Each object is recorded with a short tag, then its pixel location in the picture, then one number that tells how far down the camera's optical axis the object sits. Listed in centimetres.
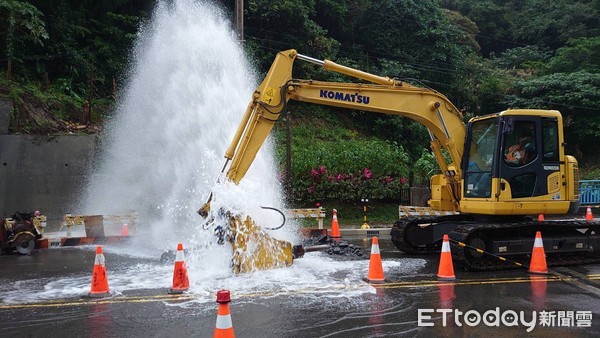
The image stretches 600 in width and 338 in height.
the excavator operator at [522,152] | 921
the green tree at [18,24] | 1912
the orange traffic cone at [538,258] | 867
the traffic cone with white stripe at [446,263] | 817
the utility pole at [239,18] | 1557
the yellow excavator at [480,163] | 861
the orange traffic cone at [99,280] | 713
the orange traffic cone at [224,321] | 397
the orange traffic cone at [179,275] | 725
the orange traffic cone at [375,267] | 793
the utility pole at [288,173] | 1641
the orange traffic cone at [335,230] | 1359
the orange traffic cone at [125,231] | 1361
